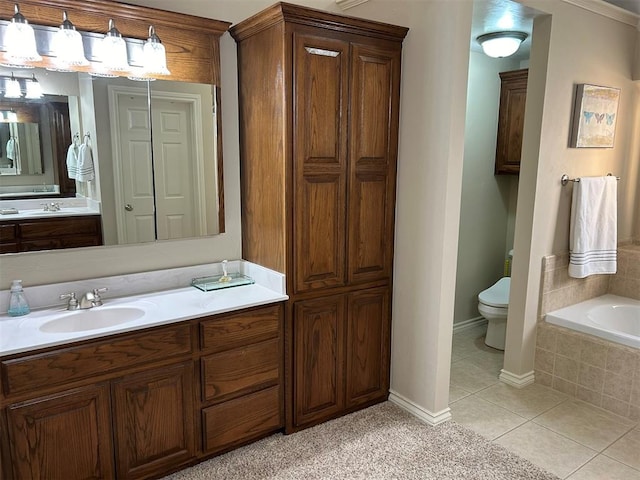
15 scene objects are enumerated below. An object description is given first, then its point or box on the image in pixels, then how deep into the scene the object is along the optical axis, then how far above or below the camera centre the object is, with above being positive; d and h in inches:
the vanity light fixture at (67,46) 81.2 +19.5
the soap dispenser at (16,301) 82.2 -23.6
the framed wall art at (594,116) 121.3 +13.9
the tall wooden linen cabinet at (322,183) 92.0 -3.5
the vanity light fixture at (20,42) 76.9 +19.1
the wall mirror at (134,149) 85.7 +2.6
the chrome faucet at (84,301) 86.6 -24.7
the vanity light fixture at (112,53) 85.2 +19.4
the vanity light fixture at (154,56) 88.4 +19.8
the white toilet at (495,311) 142.4 -41.9
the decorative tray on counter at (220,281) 100.5 -24.8
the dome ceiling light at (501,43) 126.8 +32.8
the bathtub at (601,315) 119.6 -37.2
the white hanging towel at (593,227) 123.9 -14.7
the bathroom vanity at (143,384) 72.2 -36.8
